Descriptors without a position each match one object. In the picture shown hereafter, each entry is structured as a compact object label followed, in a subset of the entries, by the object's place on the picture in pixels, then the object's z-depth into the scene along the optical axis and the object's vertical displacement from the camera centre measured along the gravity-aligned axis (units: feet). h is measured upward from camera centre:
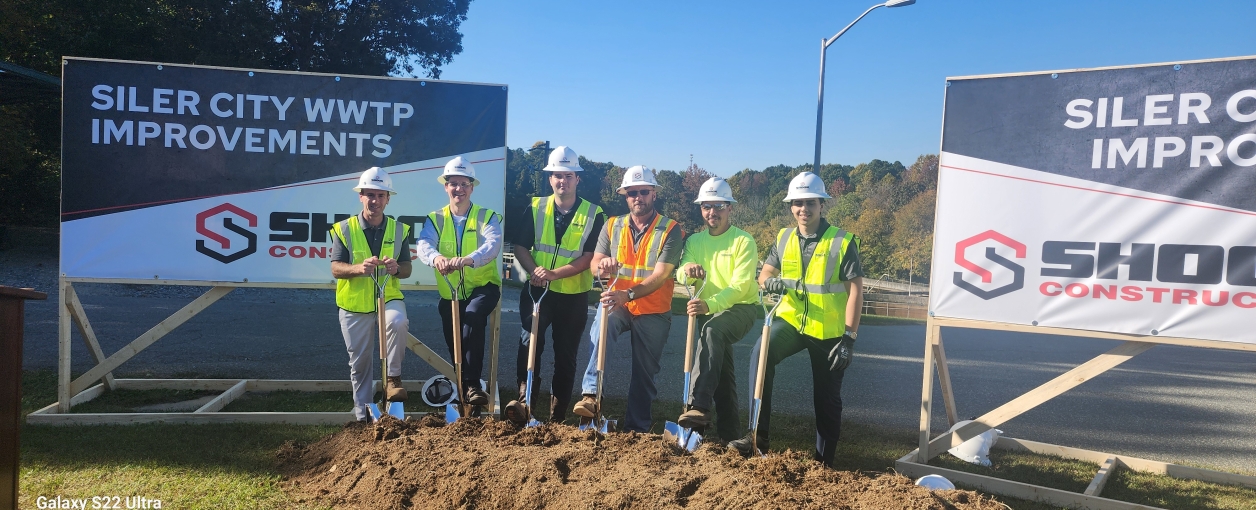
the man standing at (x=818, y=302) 16.16 -1.40
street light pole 46.29 +7.92
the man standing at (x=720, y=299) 16.88 -1.52
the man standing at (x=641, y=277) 17.56 -1.15
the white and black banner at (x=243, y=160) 20.24 +1.34
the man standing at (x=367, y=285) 18.65 -1.79
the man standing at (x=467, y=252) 18.81 -0.84
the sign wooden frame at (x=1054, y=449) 15.62 -4.56
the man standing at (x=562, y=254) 18.53 -0.74
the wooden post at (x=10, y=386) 9.53 -2.49
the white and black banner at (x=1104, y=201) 15.17 +1.09
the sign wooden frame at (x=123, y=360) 19.48 -4.61
